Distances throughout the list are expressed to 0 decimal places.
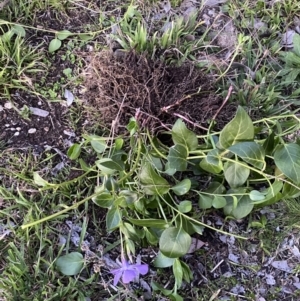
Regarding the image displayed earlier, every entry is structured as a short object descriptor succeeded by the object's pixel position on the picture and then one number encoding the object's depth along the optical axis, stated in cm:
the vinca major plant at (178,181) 144
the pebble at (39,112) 182
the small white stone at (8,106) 182
